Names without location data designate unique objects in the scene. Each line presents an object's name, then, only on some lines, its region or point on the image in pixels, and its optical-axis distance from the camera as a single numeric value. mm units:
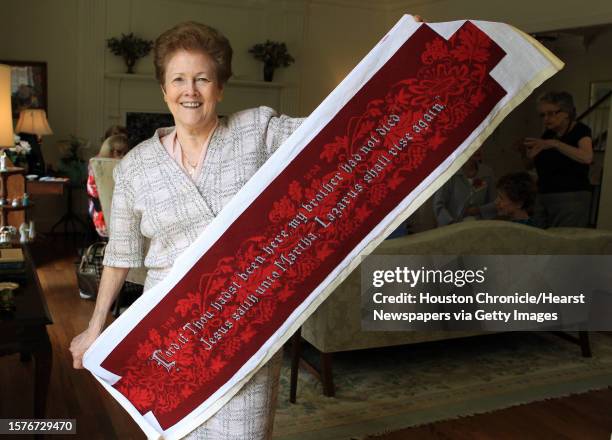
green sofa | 2869
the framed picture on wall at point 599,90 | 8930
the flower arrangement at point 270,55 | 7891
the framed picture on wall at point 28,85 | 6789
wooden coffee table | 2084
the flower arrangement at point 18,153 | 4108
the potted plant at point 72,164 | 6793
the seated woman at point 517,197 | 3555
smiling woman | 1387
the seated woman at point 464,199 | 4238
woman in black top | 4137
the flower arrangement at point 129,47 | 7133
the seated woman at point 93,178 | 4496
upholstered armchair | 4066
